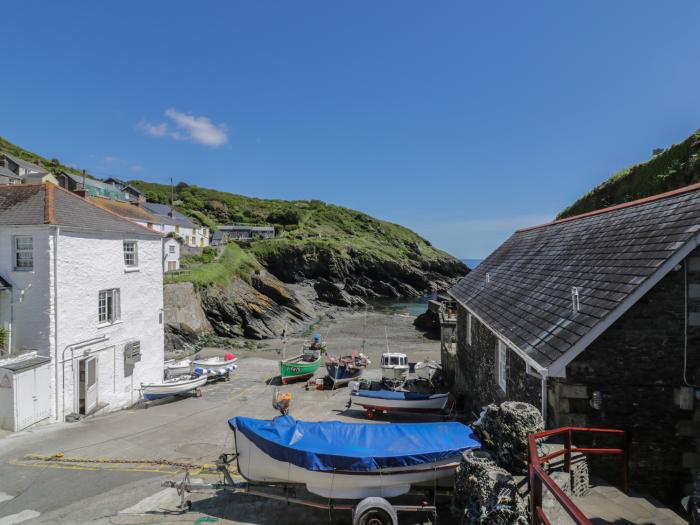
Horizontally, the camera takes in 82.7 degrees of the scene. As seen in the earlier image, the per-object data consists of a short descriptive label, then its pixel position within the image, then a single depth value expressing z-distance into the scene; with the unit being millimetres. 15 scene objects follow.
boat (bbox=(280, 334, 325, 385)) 23531
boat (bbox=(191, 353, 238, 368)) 23500
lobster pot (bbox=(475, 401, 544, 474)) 6516
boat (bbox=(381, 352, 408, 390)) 20609
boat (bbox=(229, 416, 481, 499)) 7062
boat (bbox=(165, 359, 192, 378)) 22547
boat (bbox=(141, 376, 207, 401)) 18984
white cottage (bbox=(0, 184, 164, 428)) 14844
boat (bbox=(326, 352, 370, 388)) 22828
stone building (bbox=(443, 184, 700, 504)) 7684
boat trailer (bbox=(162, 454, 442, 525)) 6852
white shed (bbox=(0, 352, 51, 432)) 13312
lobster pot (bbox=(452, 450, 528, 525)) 5344
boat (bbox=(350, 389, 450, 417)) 16578
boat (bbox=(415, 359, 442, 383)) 23416
